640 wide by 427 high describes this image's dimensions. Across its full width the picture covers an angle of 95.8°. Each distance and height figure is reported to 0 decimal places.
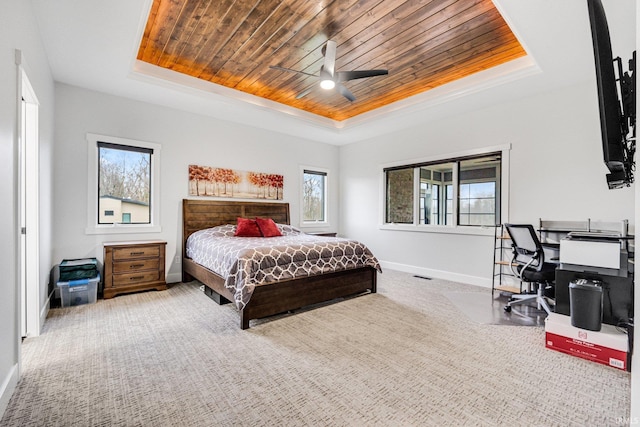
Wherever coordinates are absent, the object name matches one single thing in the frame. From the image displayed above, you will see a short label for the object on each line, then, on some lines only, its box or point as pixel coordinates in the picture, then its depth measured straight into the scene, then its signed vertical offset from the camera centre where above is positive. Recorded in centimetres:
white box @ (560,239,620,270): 232 -34
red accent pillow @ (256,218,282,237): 460 -27
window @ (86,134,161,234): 395 +37
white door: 255 -7
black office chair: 307 -58
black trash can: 218 -71
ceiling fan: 308 +152
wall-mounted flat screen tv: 153 +64
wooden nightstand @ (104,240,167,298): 368 -74
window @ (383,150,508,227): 441 +36
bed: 293 -82
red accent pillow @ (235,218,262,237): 451 -28
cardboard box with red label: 205 -98
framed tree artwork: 477 +50
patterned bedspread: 286 -52
